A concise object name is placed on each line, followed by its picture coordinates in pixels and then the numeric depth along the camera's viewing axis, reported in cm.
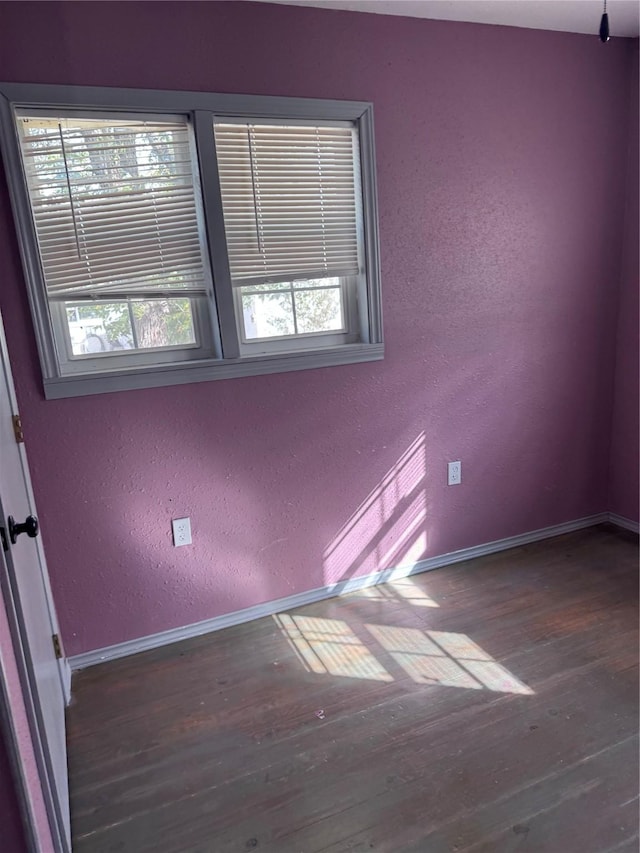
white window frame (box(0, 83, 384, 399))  180
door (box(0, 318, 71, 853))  119
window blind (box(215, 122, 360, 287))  210
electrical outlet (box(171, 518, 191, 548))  221
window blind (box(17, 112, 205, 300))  186
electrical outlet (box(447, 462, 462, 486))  270
